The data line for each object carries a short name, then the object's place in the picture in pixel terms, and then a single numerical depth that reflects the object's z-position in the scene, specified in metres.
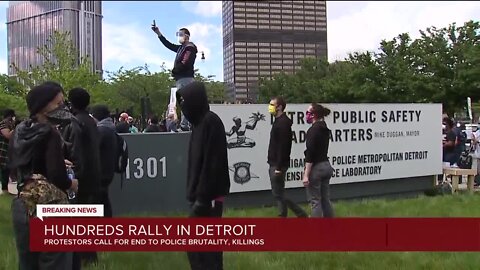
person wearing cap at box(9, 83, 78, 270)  3.86
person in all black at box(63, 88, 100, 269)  4.92
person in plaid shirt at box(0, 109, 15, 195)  10.50
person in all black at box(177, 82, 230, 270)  4.79
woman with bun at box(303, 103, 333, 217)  7.58
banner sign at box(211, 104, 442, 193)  10.20
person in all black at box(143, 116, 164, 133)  12.13
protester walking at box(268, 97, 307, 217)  8.13
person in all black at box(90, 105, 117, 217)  6.18
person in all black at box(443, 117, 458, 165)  13.87
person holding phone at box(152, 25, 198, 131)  9.05
